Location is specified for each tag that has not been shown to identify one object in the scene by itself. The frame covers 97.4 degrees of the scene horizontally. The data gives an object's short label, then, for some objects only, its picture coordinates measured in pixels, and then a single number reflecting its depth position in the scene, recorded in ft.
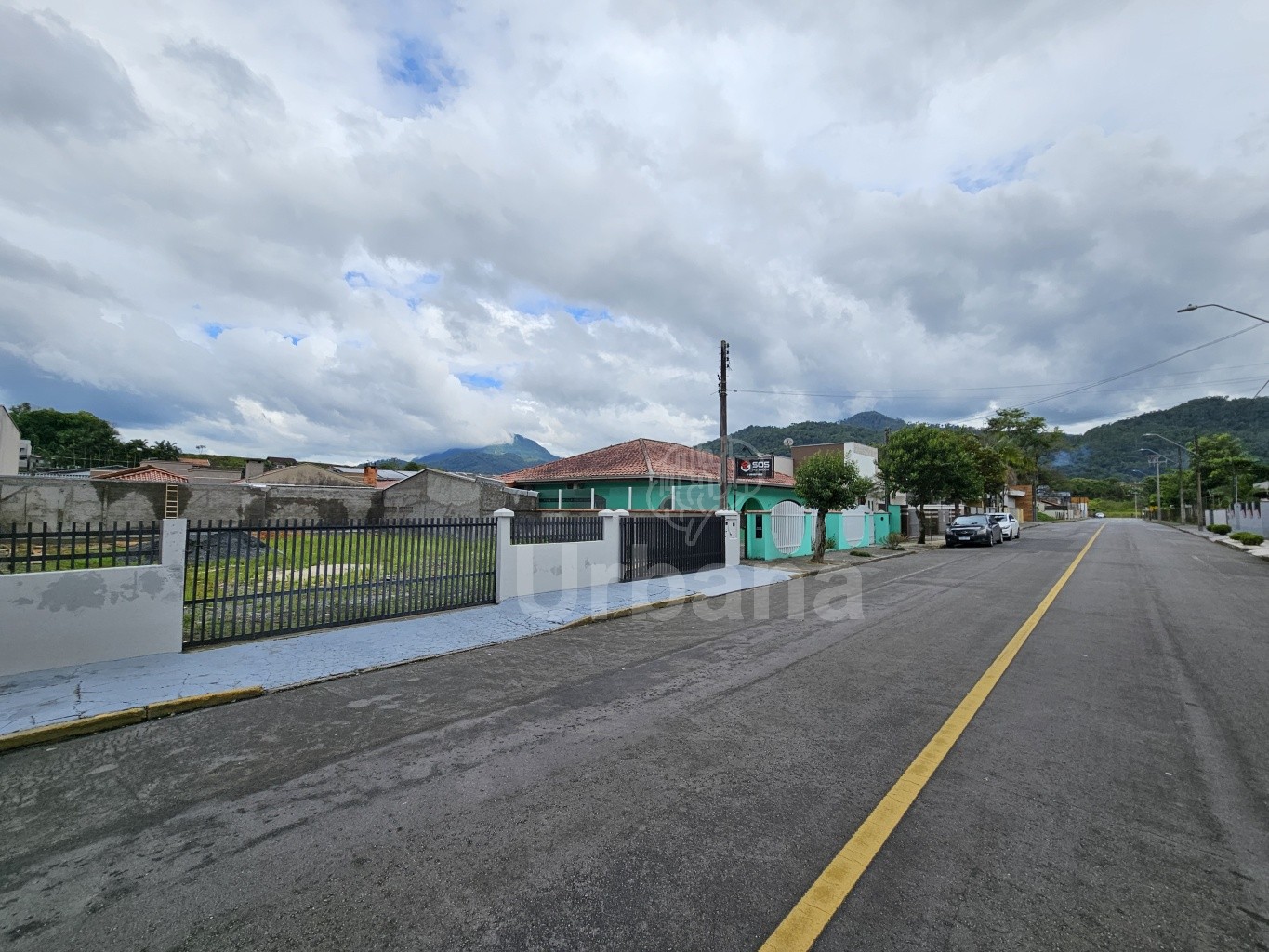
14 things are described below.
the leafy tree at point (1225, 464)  143.23
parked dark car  89.15
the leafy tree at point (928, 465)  88.79
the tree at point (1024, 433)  206.08
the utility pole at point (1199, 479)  144.15
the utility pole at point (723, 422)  55.36
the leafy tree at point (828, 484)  58.80
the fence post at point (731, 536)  53.57
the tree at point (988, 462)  125.09
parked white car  107.56
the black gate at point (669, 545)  43.91
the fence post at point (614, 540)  41.68
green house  79.10
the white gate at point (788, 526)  62.90
